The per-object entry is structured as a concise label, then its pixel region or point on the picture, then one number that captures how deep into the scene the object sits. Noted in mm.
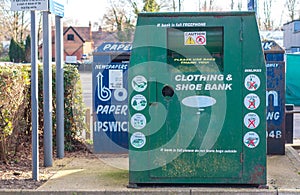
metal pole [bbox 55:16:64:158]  7801
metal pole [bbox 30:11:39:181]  6488
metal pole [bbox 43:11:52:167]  7109
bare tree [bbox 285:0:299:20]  48988
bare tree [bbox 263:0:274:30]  49500
